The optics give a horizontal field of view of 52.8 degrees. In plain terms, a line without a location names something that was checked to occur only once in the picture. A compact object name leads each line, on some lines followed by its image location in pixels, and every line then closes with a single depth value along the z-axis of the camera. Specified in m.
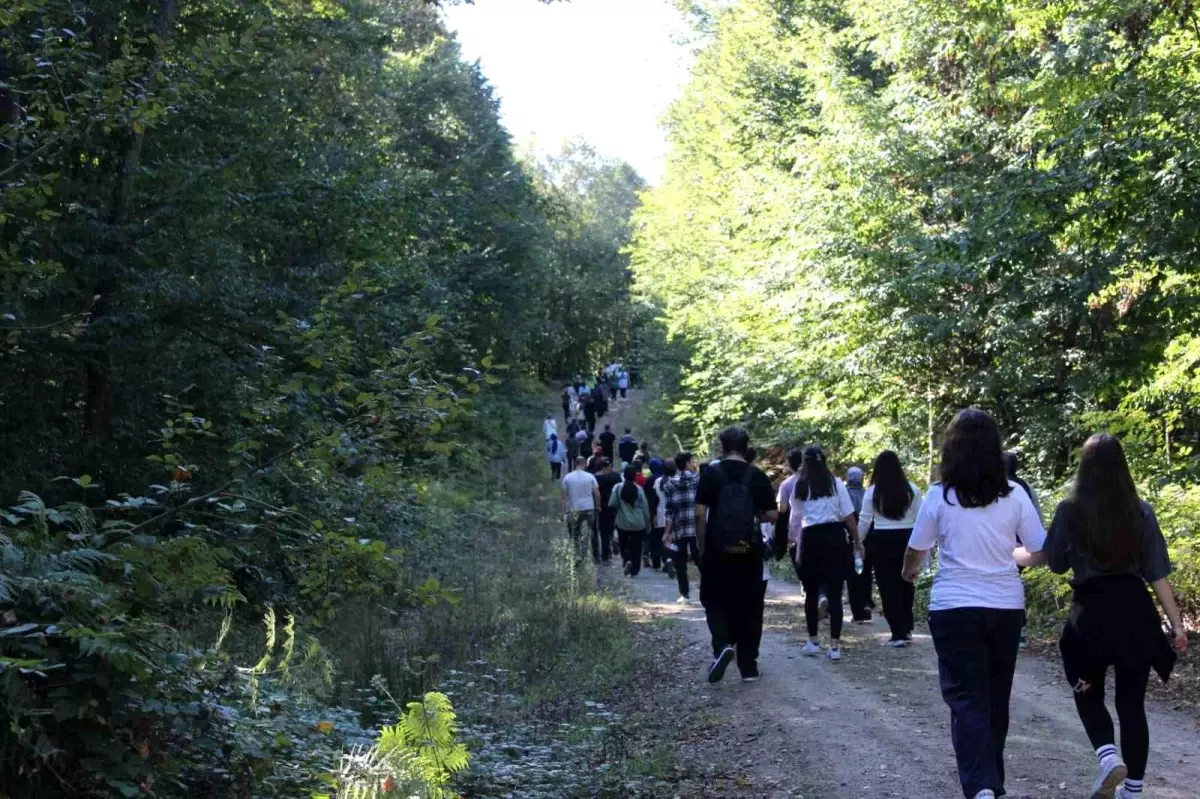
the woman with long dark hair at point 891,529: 11.27
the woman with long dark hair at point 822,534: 11.09
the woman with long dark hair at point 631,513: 18.27
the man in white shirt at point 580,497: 18.92
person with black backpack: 9.60
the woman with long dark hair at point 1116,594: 5.88
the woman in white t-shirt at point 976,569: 5.67
